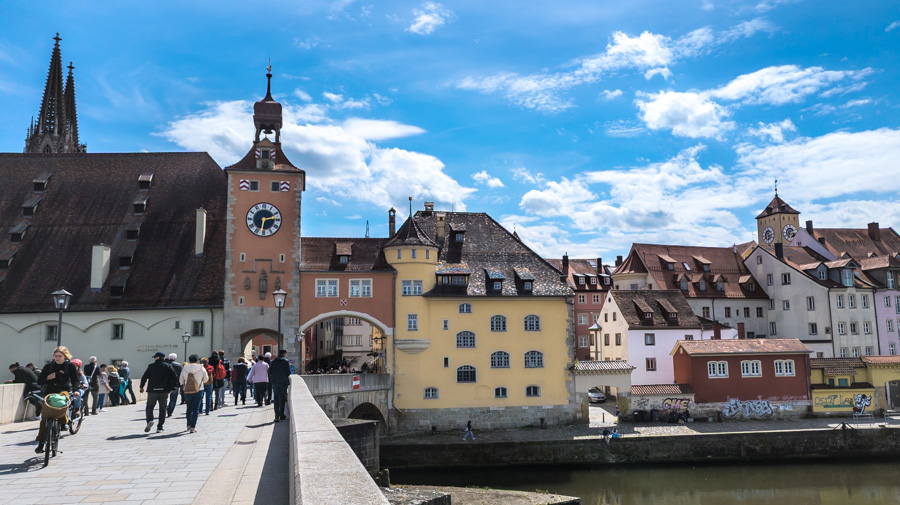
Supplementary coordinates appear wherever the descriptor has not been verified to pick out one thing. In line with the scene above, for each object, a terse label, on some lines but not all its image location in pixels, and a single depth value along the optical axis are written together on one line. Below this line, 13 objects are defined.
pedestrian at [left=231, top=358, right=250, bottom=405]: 21.78
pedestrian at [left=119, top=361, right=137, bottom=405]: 22.17
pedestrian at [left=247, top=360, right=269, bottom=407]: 19.38
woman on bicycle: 11.52
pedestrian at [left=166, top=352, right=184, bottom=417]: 14.65
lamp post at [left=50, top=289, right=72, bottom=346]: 21.42
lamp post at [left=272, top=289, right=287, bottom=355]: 23.59
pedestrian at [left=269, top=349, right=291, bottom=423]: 15.84
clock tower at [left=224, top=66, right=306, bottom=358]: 42.47
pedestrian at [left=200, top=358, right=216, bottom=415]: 18.69
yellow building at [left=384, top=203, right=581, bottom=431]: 44.31
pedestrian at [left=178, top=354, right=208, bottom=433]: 14.34
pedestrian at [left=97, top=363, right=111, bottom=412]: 19.77
